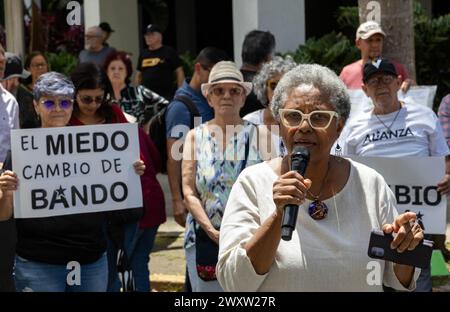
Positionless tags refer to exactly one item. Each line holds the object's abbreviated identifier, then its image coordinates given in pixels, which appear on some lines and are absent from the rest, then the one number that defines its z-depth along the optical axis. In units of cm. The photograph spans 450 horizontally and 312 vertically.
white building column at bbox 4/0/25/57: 1779
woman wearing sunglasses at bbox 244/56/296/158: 948
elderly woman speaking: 497
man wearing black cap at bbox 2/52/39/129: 1066
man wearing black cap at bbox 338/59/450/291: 909
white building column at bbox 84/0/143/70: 2099
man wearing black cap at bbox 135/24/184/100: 1841
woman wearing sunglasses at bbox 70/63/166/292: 891
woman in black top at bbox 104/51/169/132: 1222
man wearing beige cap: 1181
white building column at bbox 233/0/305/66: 1931
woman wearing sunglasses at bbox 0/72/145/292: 786
